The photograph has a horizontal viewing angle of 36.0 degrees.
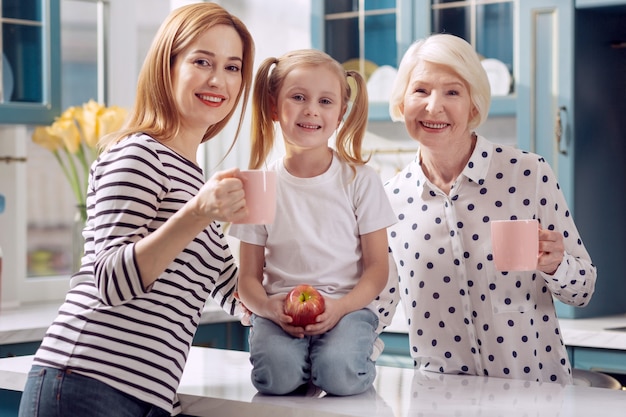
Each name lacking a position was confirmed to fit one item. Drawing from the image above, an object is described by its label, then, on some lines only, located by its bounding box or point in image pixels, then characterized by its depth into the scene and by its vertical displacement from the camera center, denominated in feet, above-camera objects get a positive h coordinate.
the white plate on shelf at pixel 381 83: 11.94 +1.54
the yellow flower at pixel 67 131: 11.69 +0.93
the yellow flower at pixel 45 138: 11.88 +0.86
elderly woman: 6.61 -0.23
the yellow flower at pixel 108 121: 11.80 +1.06
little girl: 5.47 -0.19
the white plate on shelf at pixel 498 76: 11.06 +1.49
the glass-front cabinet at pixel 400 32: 11.17 +2.12
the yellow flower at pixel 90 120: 11.79 +1.07
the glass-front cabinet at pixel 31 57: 11.43 +1.80
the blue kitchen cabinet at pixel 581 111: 10.39 +1.03
